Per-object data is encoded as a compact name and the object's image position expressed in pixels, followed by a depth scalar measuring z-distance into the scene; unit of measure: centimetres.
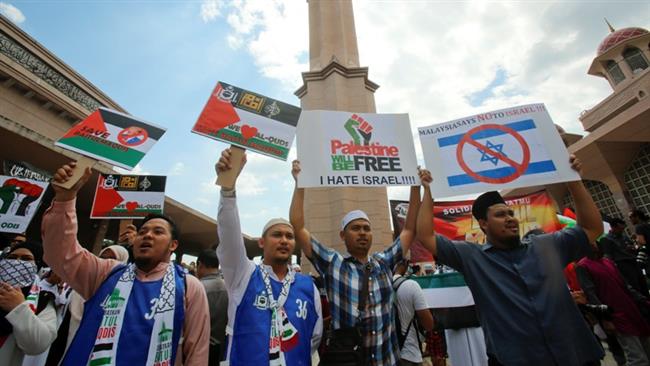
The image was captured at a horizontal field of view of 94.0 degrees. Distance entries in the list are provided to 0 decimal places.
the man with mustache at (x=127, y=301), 159
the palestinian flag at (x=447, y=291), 385
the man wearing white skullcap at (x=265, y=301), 177
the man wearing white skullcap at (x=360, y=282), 204
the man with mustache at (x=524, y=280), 185
